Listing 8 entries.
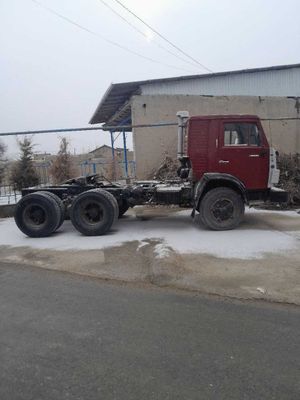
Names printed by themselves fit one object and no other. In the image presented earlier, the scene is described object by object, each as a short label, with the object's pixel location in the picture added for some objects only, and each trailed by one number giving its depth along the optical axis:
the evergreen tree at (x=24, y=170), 17.70
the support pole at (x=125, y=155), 15.88
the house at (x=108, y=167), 17.41
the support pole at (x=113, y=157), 16.69
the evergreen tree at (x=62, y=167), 18.64
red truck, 9.91
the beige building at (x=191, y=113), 15.91
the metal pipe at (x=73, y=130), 14.23
